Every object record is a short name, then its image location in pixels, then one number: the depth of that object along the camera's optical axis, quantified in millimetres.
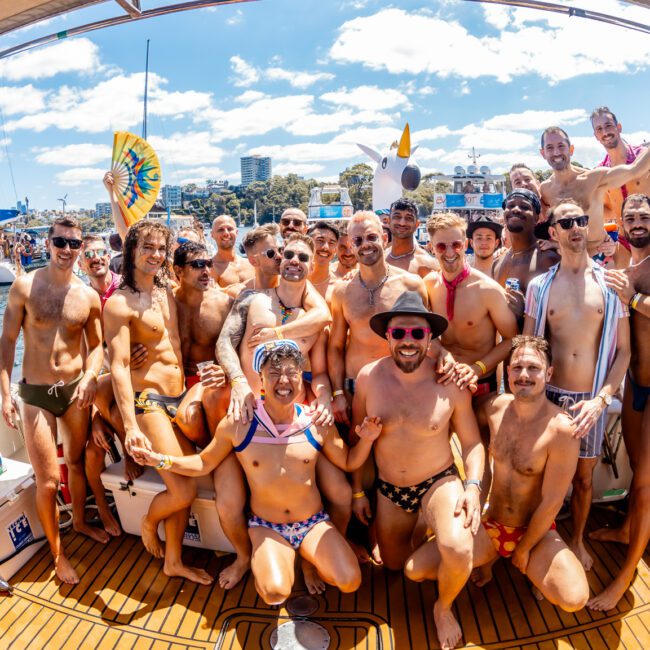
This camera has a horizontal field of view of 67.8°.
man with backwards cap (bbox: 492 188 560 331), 3660
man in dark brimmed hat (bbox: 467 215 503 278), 4207
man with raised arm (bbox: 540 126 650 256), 4422
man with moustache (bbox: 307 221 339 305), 4453
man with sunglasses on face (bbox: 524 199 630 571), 2951
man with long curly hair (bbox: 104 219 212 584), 3119
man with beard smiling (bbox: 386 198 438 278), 4078
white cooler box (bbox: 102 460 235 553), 3375
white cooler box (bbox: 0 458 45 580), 3330
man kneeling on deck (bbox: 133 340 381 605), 2764
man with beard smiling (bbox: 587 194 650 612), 2885
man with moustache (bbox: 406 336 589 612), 2627
